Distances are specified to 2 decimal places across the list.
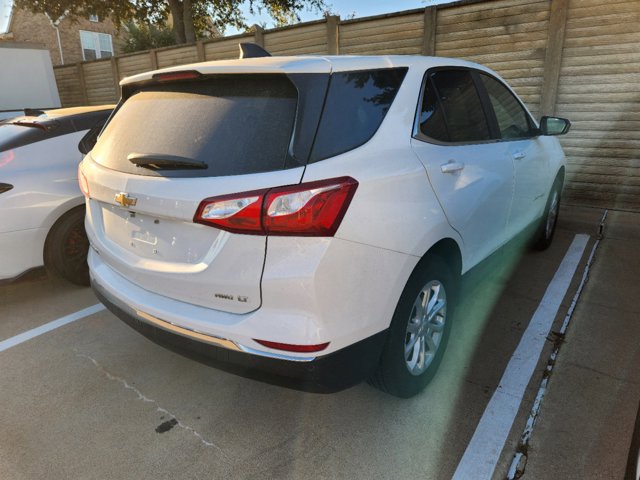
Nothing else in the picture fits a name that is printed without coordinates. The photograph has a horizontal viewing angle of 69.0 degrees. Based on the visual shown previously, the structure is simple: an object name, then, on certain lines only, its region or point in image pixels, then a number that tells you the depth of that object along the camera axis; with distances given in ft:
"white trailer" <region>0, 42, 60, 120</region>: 36.42
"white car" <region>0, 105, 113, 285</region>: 11.16
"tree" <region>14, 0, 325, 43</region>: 51.90
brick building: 80.94
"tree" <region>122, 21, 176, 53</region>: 71.77
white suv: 5.85
